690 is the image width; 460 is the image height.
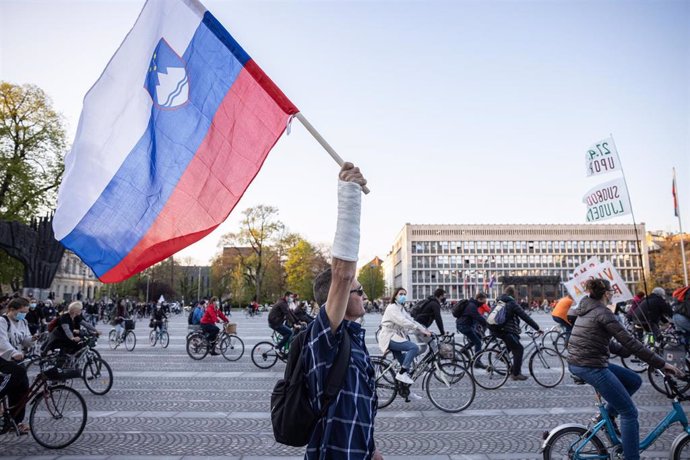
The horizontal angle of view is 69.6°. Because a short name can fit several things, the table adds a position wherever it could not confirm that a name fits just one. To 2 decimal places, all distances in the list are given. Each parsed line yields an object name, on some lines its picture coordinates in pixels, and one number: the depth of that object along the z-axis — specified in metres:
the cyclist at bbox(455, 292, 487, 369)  11.77
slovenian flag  3.90
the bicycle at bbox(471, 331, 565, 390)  10.14
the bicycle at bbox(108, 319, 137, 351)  18.19
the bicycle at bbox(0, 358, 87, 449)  6.43
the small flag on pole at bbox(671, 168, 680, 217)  19.27
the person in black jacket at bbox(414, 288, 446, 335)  11.25
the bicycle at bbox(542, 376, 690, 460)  4.52
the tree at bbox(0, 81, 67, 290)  34.38
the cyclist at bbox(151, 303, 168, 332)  19.12
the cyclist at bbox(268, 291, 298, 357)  13.00
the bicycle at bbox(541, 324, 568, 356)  13.00
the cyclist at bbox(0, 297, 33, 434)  6.59
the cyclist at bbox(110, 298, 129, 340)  17.86
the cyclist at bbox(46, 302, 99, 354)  9.23
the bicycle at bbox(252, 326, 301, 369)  13.28
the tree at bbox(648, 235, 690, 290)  55.44
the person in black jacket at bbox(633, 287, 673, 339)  11.63
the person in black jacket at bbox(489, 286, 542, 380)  10.25
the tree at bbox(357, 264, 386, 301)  123.50
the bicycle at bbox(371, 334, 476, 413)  8.20
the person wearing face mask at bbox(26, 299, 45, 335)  17.88
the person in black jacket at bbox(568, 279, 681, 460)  4.42
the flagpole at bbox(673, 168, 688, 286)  17.72
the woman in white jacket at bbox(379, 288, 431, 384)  8.70
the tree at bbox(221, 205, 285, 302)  70.75
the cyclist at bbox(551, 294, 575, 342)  12.09
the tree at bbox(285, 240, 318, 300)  76.38
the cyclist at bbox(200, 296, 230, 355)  15.35
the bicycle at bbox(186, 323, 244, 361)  15.20
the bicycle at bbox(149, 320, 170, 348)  19.08
